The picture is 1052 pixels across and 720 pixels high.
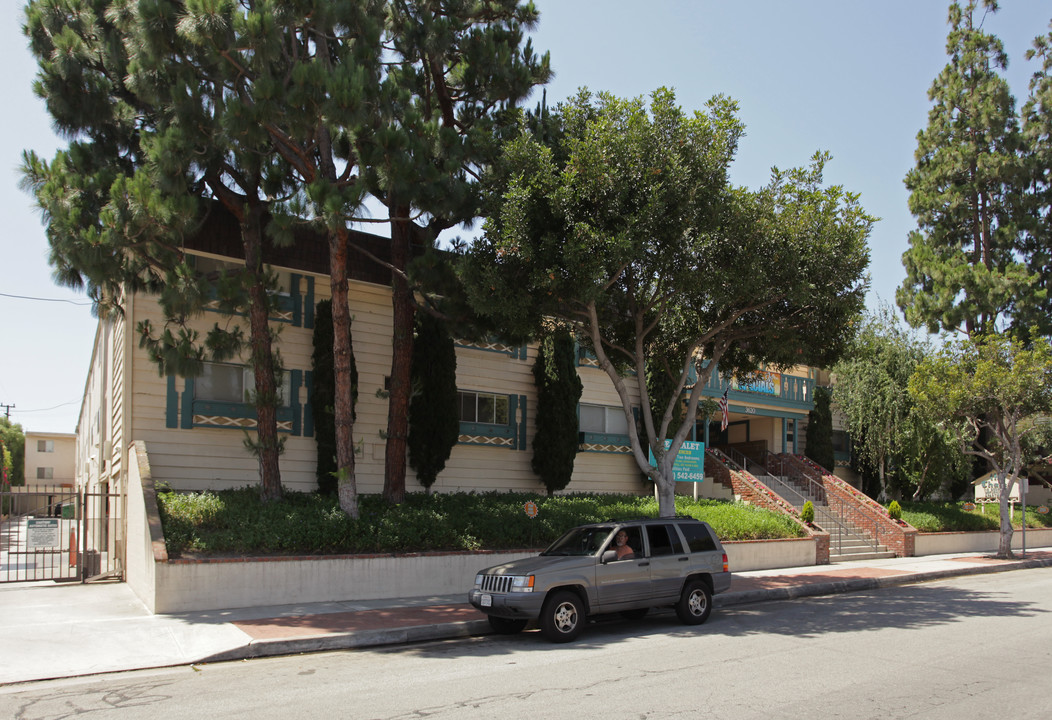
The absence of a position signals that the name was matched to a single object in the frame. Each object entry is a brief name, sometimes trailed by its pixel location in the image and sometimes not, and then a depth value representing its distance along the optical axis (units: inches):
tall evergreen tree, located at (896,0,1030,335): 1273.4
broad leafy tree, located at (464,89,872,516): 532.4
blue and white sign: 866.1
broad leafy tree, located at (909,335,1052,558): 906.1
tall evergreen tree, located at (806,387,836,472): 1210.0
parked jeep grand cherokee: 414.3
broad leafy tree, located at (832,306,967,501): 1047.0
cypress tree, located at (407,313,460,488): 757.9
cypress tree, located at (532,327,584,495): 862.5
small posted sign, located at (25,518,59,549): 636.7
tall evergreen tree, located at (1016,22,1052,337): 1307.8
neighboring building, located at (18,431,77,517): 2709.2
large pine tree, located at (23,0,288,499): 502.9
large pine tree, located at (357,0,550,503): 546.6
